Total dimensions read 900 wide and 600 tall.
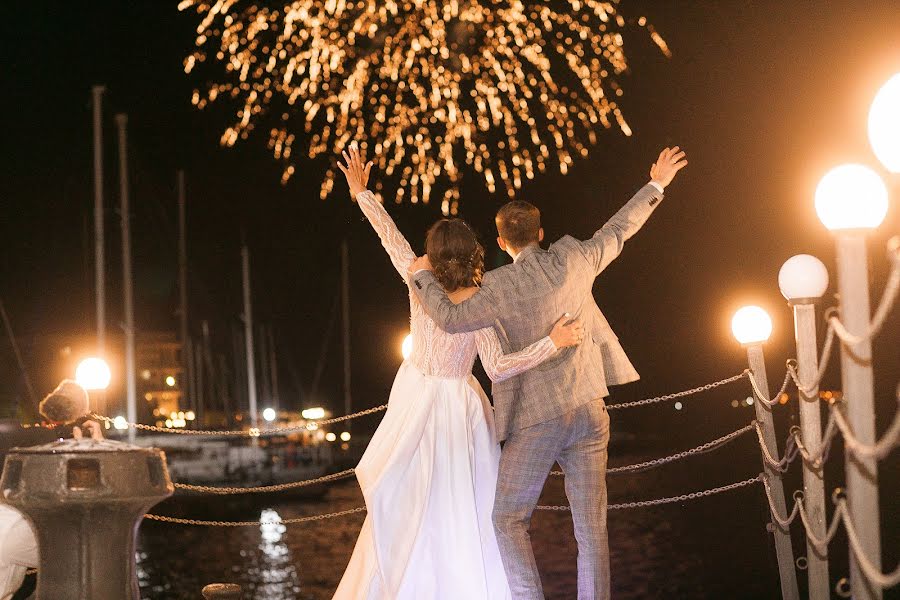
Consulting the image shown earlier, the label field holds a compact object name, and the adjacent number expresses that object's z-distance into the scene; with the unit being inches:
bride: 218.1
